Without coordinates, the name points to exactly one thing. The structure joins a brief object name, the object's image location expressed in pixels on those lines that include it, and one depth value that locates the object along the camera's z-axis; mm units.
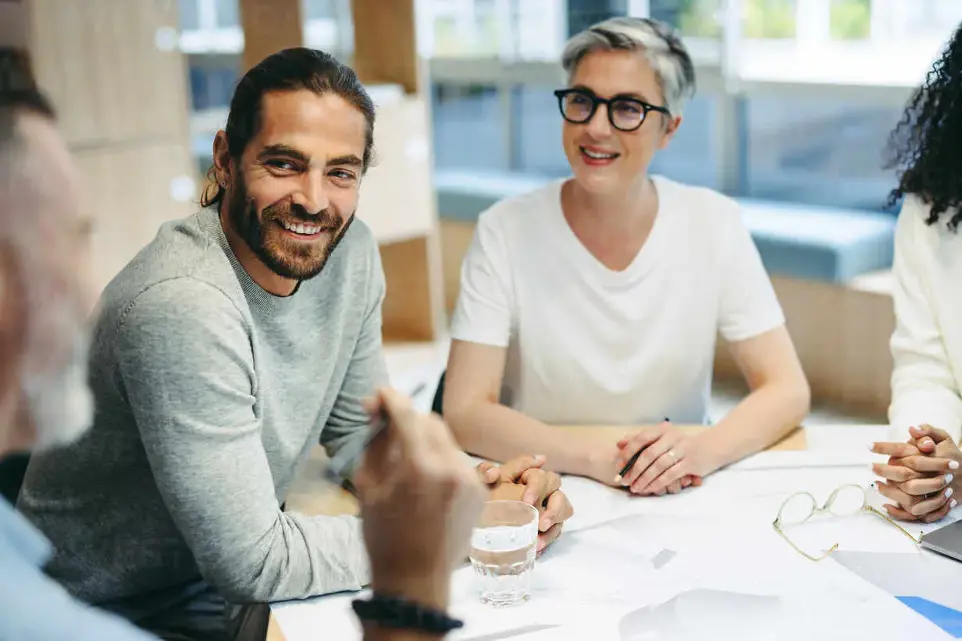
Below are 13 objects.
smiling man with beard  1152
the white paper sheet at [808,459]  1540
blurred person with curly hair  1711
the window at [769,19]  3902
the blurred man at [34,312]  626
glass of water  1191
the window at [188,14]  3000
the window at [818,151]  4004
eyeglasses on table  1358
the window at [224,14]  3735
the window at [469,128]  5133
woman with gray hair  1844
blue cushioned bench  3365
